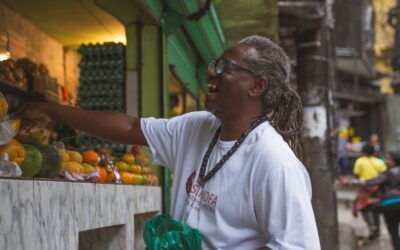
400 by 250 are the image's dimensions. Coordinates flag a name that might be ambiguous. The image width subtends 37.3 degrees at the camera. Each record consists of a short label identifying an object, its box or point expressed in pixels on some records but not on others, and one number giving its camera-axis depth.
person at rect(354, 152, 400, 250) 8.61
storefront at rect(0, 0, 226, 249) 3.82
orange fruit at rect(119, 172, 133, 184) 5.29
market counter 2.76
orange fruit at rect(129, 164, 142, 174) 5.61
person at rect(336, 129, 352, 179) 21.21
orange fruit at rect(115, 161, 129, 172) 5.50
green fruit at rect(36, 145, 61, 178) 3.58
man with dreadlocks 2.19
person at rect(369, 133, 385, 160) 13.56
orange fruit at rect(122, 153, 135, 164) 5.71
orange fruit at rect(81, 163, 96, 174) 4.40
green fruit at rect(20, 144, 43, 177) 3.38
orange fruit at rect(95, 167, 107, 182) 4.65
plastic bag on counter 3.04
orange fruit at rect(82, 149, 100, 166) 4.75
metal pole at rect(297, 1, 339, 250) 7.99
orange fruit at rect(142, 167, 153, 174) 5.90
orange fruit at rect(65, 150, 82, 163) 4.42
